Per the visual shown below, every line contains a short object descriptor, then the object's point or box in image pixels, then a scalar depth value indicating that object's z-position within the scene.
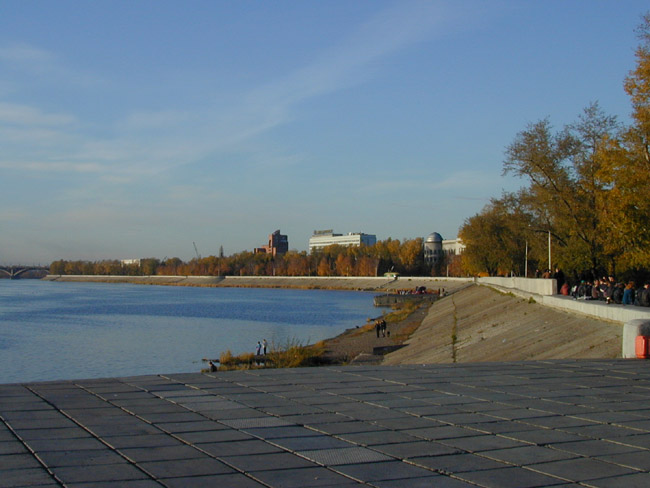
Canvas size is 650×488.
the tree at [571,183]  39.78
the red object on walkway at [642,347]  14.13
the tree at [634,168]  27.17
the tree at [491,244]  71.44
